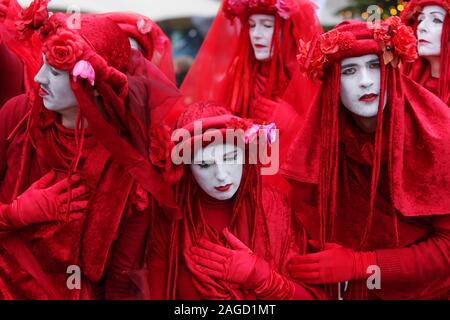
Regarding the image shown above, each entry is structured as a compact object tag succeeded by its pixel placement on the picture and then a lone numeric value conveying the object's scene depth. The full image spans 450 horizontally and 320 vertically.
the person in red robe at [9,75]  6.40
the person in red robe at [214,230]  5.17
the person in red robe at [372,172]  5.18
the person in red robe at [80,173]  5.02
